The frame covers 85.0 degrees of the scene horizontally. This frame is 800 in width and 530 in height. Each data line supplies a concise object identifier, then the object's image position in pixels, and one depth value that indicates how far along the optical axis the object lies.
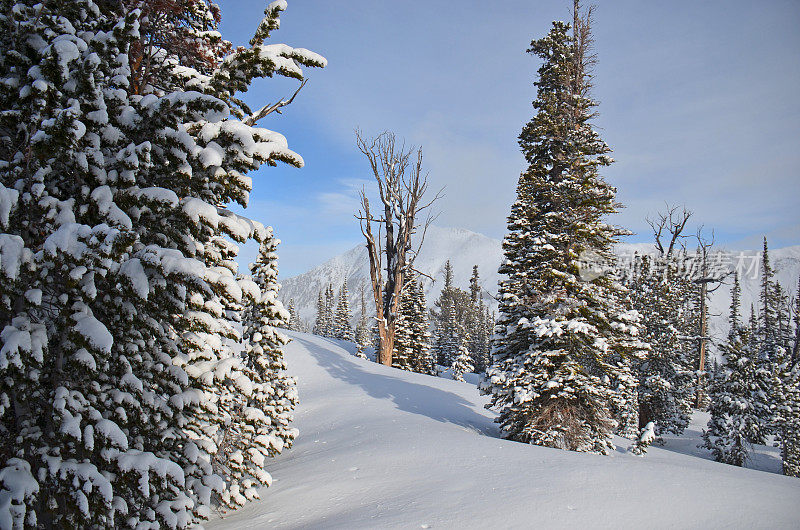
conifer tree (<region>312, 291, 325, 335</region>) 68.00
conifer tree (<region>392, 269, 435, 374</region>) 31.53
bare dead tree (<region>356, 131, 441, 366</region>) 18.48
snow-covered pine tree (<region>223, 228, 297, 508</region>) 7.01
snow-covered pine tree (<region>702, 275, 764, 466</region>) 20.09
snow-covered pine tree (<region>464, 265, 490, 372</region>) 55.19
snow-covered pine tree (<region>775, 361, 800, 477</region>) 18.20
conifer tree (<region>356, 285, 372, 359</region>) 59.23
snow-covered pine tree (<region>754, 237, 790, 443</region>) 20.12
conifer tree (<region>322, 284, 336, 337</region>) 62.56
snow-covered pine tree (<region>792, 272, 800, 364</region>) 25.13
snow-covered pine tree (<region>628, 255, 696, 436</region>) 24.20
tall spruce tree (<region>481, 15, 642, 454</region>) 10.63
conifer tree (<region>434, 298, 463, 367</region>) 48.47
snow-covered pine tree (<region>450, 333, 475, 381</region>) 42.25
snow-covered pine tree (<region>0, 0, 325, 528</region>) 3.32
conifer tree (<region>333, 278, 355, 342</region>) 55.19
